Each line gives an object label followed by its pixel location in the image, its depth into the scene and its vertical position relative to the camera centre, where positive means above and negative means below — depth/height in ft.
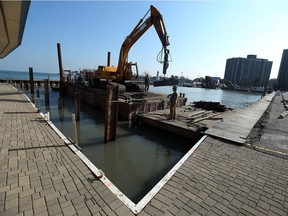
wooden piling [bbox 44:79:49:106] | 53.92 -6.26
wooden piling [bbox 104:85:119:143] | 25.75 -5.83
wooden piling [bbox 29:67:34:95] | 73.00 -4.78
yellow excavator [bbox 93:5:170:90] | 42.60 +7.64
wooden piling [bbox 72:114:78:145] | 20.96 -7.60
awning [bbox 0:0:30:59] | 7.79 +3.02
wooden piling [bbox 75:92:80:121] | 40.10 -7.66
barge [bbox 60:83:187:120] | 41.96 -6.84
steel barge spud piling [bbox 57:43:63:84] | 81.17 +5.95
